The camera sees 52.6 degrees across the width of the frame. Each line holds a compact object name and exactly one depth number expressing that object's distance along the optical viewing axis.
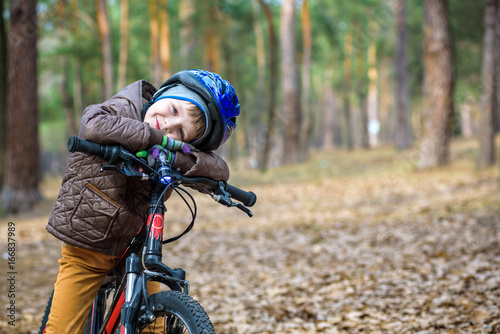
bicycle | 2.09
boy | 2.37
